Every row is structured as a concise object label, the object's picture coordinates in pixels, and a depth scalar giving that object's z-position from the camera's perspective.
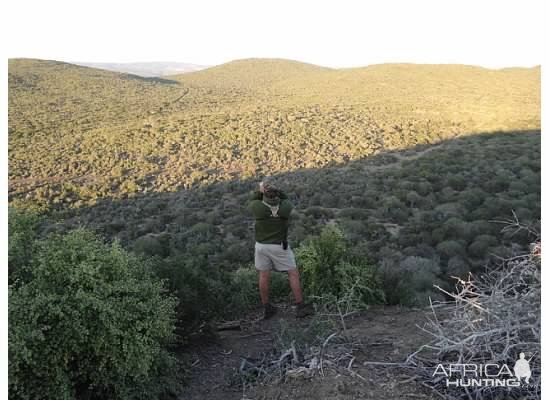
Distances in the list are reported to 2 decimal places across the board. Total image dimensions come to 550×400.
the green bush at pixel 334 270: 7.22
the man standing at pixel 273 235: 6.41
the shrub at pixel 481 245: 13.55
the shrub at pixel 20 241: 5.04
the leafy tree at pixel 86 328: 4.18
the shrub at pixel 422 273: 10.01
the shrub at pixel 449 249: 13.59
